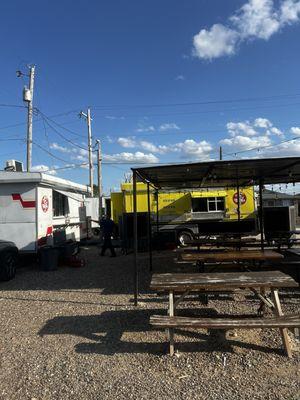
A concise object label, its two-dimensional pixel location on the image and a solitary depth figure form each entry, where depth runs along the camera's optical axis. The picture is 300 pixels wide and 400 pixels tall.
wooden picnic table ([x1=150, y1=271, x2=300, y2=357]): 4.64
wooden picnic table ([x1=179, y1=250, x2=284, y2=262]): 7.41
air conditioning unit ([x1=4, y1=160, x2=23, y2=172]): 12.78
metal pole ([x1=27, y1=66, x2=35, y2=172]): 20.52
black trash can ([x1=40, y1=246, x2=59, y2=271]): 11.23
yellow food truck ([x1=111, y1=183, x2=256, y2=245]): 17.86
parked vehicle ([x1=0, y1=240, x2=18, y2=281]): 9.81
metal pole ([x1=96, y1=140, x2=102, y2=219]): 32.38
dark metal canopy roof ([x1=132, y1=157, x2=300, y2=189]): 7.69
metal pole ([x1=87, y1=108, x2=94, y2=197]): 32.44
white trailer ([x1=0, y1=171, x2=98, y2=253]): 10.74
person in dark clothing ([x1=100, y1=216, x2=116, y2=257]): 14.77
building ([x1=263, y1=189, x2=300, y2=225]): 30.47
